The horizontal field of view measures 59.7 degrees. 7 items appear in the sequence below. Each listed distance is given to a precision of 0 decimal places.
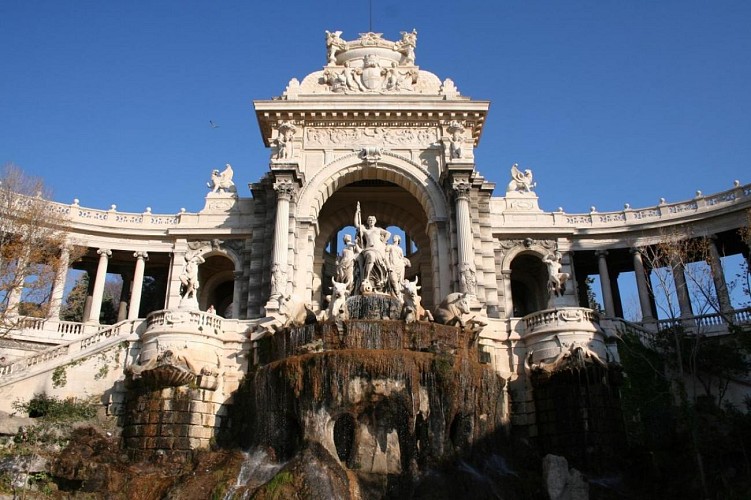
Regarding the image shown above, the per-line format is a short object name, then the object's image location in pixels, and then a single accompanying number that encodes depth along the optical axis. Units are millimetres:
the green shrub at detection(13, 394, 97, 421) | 23609
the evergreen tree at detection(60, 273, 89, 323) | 44944
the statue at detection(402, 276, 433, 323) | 24606
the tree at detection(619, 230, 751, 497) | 20531
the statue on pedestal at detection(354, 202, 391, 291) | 28250
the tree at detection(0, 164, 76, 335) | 26109
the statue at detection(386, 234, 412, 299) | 28094
